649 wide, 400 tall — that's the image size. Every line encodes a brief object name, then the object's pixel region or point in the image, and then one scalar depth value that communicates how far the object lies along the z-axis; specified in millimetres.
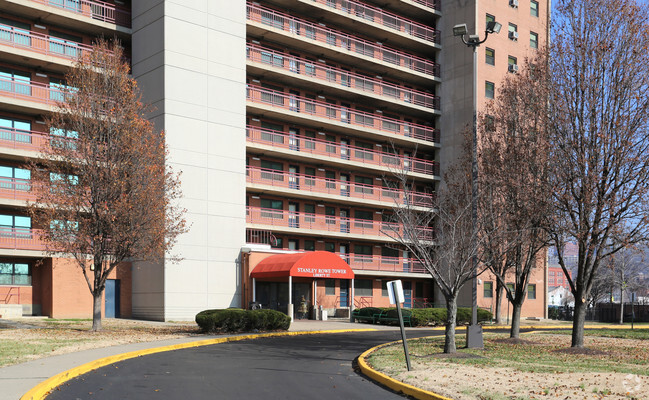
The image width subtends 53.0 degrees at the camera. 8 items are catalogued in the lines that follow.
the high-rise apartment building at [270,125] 38938
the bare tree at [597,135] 20891
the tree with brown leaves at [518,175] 23062
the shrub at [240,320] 27641
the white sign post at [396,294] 15023
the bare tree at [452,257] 19266
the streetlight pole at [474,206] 21375
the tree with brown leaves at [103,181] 28281
